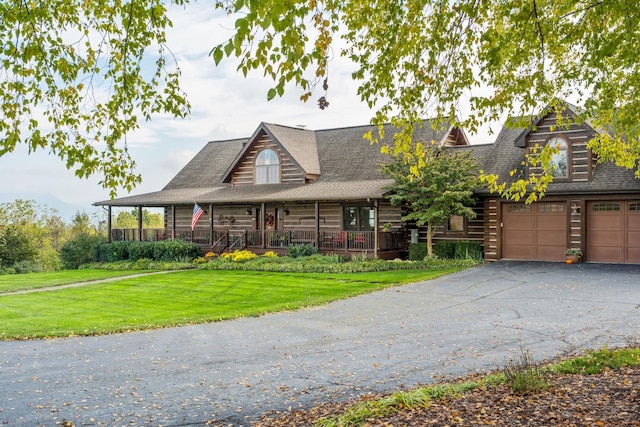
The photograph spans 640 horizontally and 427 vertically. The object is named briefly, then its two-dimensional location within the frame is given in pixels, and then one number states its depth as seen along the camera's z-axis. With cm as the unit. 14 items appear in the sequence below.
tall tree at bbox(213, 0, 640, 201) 730
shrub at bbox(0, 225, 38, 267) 3067
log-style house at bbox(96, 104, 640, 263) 2164
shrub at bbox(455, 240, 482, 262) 2336
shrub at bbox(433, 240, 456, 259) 2389
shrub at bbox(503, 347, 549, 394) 617
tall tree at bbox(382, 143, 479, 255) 2195
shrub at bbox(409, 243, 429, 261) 2422
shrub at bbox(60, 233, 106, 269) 3109
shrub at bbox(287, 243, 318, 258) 2538
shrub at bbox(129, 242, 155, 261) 2864
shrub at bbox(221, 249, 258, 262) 2586
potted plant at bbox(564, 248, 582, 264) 2158
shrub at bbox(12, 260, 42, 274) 3020
